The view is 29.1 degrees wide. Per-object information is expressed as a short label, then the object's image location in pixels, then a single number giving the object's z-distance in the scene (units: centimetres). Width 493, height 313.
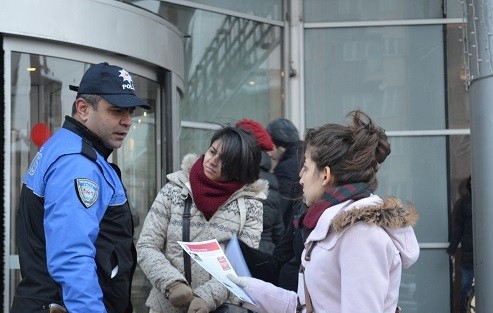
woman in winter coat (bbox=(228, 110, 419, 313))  319
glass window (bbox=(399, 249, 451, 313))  1033
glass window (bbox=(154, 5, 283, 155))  980
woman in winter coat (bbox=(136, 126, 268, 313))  487
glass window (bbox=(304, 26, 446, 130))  1060
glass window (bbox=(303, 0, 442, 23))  1073
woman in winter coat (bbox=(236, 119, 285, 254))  584
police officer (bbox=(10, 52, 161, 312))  572
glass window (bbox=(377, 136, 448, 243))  1045
